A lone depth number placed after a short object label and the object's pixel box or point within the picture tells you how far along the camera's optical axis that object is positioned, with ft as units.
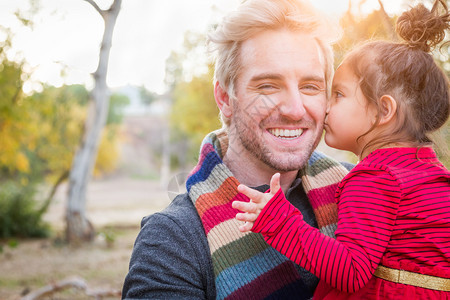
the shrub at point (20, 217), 33.37
